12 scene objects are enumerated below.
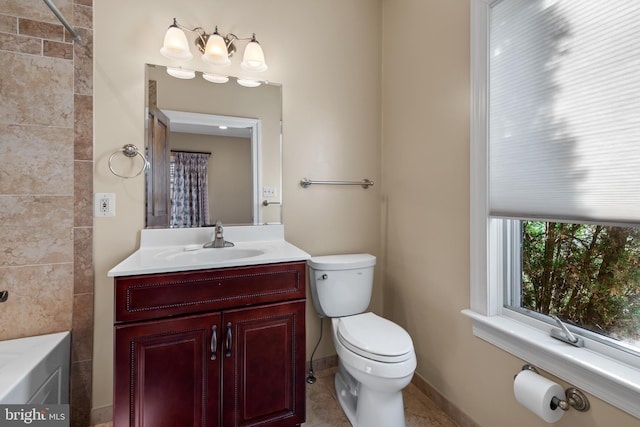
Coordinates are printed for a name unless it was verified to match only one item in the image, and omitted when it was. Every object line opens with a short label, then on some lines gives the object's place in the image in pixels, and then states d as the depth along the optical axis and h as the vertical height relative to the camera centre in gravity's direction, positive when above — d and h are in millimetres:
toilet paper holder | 993 -652
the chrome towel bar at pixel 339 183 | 1912 +206
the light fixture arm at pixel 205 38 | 1633 +1007
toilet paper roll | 1007 -640
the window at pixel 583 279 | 973 -252
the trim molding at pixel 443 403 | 1456 -1029
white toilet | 1295 -612
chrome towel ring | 1508 +316
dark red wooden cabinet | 1112 -558
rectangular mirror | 1605 +360
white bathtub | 1059 -618
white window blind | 903 +367
